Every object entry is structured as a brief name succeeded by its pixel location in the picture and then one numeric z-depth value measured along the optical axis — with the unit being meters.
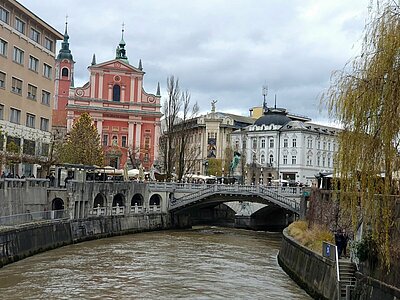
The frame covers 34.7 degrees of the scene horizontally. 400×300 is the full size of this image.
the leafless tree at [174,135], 72.25
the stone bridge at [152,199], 44.75
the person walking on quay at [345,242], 27.61
